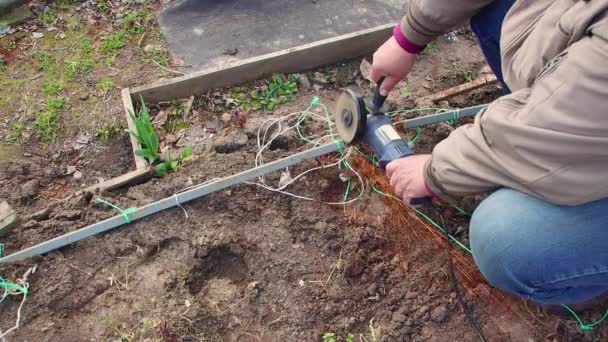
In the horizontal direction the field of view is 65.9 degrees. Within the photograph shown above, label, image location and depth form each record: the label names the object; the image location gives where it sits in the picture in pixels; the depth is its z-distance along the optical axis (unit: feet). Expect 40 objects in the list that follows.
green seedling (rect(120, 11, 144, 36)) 10.27
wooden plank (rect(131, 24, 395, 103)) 8.86
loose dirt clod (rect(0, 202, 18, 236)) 6.81
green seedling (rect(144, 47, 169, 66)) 9.72
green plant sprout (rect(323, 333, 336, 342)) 6.07
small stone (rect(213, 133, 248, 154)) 8.18
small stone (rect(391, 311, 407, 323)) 6.15
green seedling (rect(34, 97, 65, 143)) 8.57
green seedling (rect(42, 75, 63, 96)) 9.18
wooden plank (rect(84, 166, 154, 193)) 7.46
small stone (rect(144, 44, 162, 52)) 9.90
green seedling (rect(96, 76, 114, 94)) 9.19
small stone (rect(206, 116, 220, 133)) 8.71
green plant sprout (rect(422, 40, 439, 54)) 10.05
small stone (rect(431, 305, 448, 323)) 6.16
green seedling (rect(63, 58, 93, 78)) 9.48
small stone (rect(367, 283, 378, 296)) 6.42
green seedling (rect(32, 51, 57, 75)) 9.57
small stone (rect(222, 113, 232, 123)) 8.80
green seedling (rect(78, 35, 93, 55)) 9.90
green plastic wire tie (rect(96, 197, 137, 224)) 6.81
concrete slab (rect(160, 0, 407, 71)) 9.98
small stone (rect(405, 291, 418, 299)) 6.36
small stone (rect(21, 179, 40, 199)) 7.61
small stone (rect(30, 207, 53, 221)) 7.16
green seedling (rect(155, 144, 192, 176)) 7.69
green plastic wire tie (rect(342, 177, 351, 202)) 7.54
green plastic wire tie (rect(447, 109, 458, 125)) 8.03
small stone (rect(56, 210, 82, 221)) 7.08
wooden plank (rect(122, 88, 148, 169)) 7.79
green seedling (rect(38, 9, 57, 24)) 10.53
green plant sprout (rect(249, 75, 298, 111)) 9.01
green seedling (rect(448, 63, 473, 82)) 9.55
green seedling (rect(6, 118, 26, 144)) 8.50
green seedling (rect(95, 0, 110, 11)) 10.81
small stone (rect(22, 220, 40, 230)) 6.95
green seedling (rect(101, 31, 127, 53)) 9.94
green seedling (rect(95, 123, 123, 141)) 8.53
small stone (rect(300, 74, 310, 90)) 9.36
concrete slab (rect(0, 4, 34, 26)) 10.45
